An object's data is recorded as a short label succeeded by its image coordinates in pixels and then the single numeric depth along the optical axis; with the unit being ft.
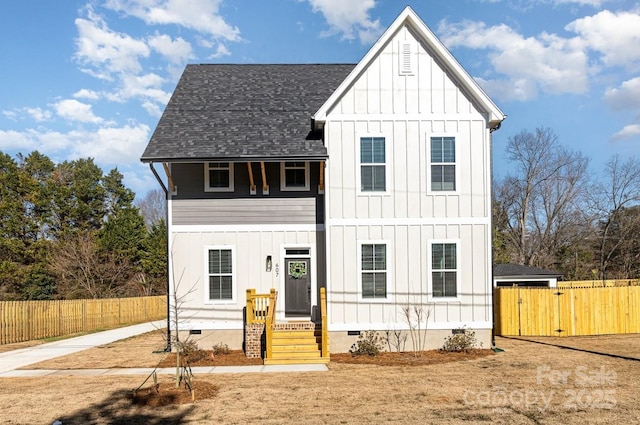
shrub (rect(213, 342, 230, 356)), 45.31
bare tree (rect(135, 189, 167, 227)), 197.98
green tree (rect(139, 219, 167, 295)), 117.60
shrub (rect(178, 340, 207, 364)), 41.65
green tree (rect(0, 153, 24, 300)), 103.50
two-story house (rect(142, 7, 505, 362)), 45.57
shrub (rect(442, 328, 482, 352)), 44.65
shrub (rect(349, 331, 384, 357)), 43.73
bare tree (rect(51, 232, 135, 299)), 104.78
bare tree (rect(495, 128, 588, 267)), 129.49
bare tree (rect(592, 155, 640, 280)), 121.70
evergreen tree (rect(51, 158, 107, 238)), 123.24
